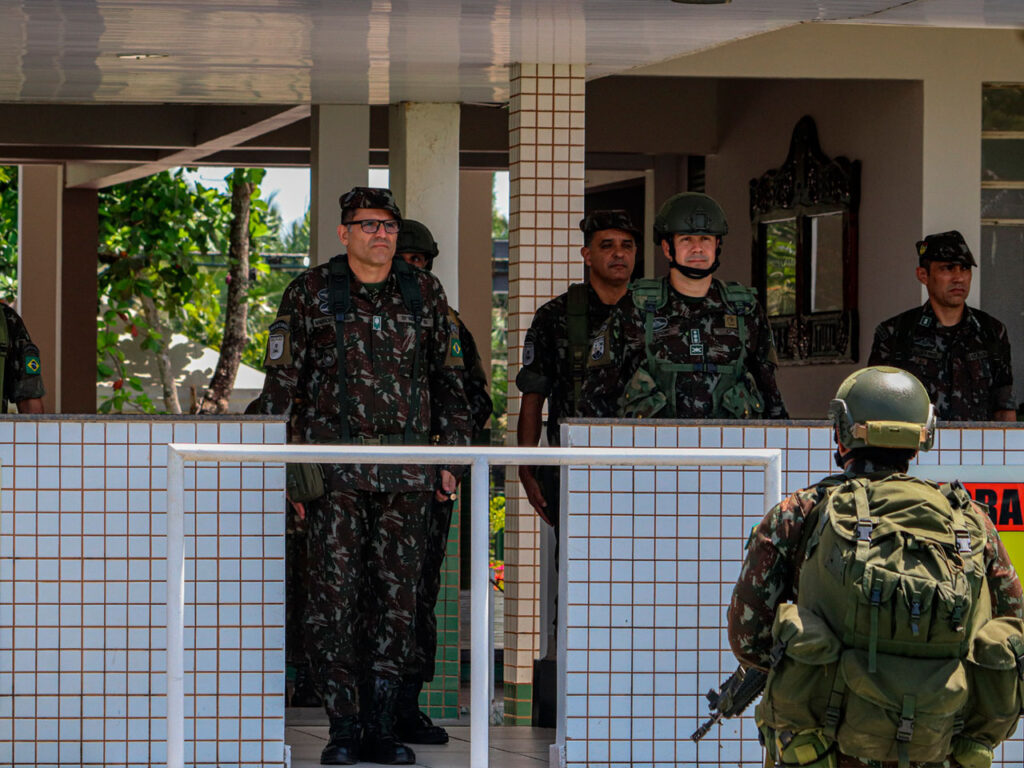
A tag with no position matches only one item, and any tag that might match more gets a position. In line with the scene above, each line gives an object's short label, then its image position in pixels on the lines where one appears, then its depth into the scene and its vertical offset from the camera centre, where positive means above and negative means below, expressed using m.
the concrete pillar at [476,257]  26.64 +1.15
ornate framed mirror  18.67 +0.91
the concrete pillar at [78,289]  29.16 +0.90
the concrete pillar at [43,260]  28.74 +1.17
